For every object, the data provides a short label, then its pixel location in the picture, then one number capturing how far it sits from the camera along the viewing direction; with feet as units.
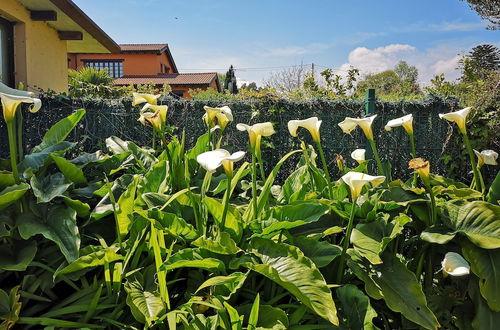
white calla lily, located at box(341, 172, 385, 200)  4.96
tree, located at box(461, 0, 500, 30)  38.88
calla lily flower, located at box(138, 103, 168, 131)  6.30
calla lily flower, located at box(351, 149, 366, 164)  7.09
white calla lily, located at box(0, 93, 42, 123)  5.47
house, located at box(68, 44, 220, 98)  81.97
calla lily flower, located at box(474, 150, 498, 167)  6.64
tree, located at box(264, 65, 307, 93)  65.86
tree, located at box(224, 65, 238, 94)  89.86
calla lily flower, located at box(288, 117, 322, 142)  6.40
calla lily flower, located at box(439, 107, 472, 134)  6.45
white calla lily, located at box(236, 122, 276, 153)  5.67
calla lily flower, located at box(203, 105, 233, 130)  7.06
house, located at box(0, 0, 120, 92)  17.56
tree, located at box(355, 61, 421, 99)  102.90
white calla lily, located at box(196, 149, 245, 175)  4.74
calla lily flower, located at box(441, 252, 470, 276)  4.97
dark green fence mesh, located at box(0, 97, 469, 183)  15.46
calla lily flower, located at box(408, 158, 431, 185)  5.42
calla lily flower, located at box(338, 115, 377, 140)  6.64
